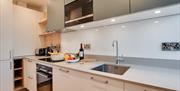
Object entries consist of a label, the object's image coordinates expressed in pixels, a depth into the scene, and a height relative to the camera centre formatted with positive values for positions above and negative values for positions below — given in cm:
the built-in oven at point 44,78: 171 -52
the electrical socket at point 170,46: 113 -1
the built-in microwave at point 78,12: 148 +51
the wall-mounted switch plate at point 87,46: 194 -1
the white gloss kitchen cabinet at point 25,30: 238 +36
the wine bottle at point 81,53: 196 -13
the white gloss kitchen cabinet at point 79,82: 99 -38
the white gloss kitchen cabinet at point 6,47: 198 -1
